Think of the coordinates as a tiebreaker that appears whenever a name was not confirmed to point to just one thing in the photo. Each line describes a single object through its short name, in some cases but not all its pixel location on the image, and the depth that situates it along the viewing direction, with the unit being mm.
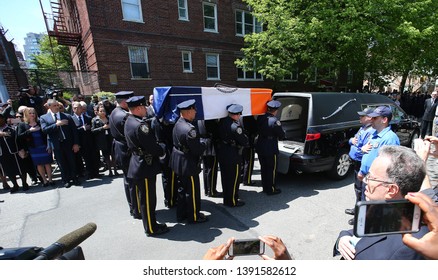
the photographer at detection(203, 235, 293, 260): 1180
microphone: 993
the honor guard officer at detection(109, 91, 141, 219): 3354
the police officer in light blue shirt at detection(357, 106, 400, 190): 2709
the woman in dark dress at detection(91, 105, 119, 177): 5489
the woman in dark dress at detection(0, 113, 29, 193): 4836
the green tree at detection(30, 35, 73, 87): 27262
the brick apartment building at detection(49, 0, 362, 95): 11703
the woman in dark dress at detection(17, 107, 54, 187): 4922
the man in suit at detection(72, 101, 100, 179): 5488
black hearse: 4312
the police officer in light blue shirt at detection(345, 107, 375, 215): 3186
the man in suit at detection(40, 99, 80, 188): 4832
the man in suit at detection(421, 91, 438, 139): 7319
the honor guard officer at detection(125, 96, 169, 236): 2969
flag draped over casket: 3514
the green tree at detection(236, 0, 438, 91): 9391
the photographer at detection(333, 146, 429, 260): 1197
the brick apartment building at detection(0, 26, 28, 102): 9633
